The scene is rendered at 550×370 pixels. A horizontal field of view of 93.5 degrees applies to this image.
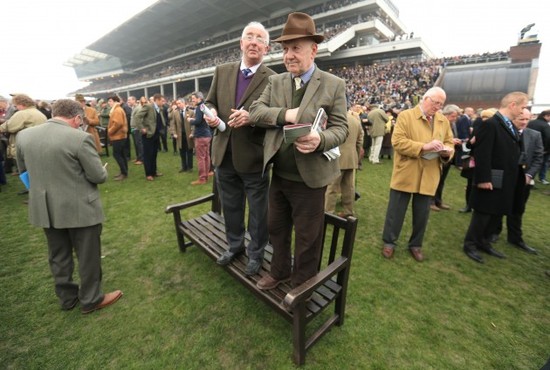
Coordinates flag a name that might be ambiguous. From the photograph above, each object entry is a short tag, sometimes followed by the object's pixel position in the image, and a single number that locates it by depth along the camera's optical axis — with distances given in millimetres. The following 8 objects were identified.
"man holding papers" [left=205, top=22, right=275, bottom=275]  2289
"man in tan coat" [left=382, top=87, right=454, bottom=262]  3215
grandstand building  25688
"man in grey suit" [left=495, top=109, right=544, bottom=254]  3679
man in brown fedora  1713
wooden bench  1951
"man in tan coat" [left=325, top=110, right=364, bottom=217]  4613
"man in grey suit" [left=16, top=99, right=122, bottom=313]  2164
